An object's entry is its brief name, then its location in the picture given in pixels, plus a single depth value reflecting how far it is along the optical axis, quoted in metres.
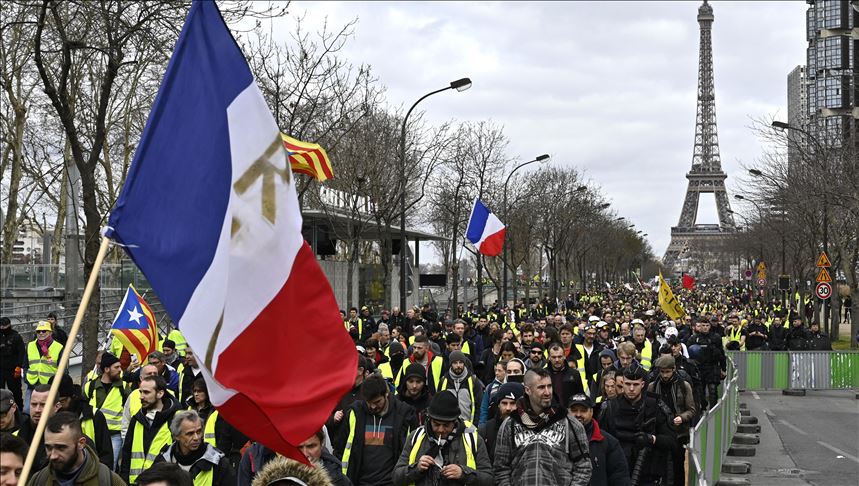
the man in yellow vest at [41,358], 14.18
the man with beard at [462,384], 10.27
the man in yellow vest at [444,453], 6.95
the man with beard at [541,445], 6.77
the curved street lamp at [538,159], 39.22
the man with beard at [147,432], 8.06
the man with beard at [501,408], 8.05
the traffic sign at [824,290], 30.28
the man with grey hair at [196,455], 6.87
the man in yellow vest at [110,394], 10.45
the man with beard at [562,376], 11.23
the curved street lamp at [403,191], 27.36
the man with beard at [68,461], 5.75
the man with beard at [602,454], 7.62
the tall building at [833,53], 51.25
